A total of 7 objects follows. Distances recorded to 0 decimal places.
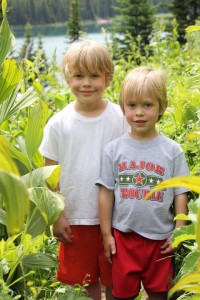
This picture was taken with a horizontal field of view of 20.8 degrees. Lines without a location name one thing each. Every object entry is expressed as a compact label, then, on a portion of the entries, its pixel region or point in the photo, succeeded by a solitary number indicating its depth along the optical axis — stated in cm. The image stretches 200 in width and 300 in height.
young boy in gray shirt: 206
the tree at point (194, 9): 1746
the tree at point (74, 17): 2411
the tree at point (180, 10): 1762
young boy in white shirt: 219
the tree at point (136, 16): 1936
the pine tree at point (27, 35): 2194
